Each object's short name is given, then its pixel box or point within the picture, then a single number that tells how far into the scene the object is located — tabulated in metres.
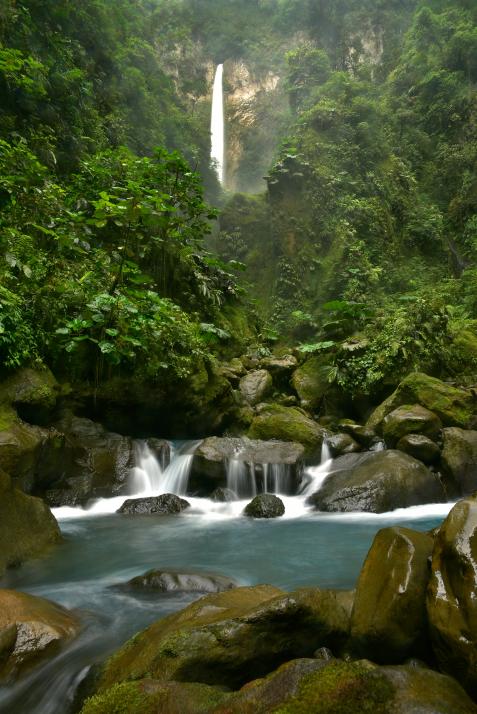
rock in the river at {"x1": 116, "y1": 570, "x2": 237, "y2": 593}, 5.04
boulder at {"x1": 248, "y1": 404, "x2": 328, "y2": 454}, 10.64
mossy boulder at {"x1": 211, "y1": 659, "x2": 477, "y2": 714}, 2.24
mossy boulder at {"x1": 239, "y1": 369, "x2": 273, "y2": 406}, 13.45
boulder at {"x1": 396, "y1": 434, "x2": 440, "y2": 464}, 9.39
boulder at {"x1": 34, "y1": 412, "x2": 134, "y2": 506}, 8.40
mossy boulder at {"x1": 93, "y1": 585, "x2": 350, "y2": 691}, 3.00
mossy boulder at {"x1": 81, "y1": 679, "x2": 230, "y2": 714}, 2.53
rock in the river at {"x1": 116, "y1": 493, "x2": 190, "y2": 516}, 8.47
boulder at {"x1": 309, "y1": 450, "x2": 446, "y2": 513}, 8.48
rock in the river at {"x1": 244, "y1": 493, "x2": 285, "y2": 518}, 8.50
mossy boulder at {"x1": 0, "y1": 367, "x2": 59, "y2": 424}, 8.15
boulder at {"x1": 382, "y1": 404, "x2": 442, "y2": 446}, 9.80
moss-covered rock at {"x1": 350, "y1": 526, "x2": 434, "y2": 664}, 2.97
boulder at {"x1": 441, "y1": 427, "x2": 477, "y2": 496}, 9.09
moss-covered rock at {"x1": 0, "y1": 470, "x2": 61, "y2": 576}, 5.65
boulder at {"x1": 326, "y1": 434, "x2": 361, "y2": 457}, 10.87
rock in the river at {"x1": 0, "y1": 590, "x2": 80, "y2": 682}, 3.56
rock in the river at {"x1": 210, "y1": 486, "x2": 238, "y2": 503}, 9.26
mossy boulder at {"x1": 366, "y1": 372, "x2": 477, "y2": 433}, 10.34
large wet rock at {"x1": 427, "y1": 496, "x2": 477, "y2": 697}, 2.52
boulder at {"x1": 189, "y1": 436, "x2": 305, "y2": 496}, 9.55
